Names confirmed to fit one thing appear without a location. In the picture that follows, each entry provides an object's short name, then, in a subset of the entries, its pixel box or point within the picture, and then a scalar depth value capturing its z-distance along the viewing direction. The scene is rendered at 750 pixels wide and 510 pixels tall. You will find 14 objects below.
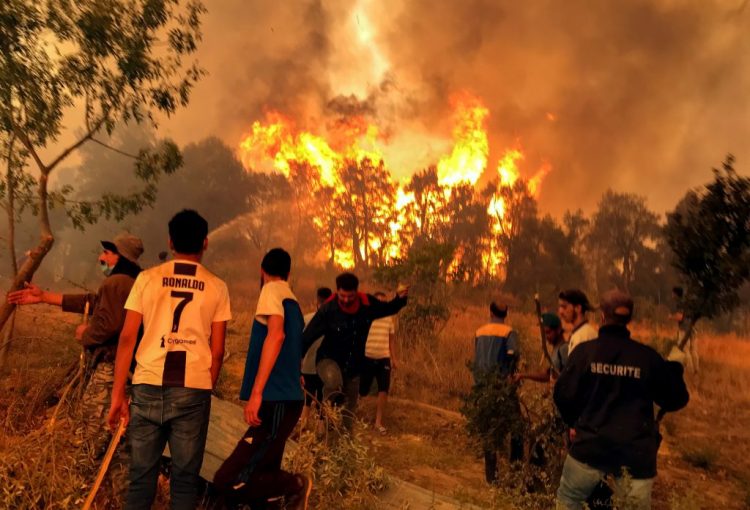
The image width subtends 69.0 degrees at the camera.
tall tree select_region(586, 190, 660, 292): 37.66
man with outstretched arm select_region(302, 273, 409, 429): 5.41
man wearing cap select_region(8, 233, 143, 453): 4.04
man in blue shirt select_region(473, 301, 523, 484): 6.08
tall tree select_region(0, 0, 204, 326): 7.65
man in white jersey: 3.12
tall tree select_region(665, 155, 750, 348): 5.41
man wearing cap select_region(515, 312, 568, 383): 5.06
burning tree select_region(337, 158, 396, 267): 39.97
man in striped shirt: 7.96
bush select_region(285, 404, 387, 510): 4.21
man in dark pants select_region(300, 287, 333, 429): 6.62
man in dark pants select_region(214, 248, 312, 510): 3.47
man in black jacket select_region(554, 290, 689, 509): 3.38
